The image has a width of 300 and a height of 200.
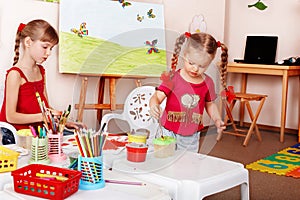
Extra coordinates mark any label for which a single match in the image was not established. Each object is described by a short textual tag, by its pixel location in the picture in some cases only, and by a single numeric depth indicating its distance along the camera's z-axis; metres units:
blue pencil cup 1.00
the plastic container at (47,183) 0.91
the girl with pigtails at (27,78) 1.69
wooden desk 3.50
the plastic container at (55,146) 1.23
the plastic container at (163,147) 1.28
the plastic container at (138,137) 1.30
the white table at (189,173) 1.10
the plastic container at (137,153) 1.21
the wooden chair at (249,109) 3.36
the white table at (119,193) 0.94
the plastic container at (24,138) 1.30
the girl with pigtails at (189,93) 1.30
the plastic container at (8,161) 1.09
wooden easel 1.64
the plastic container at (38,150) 1.17
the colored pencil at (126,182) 1.04
